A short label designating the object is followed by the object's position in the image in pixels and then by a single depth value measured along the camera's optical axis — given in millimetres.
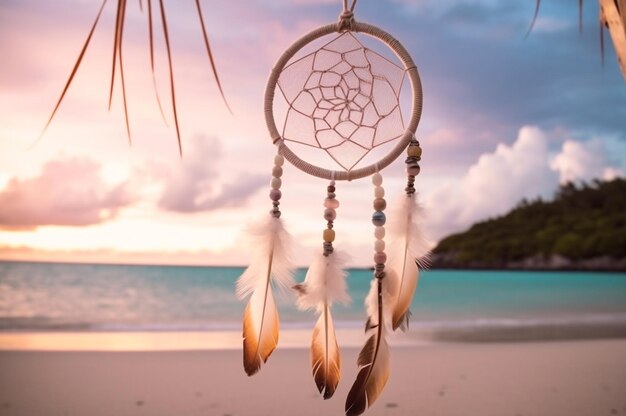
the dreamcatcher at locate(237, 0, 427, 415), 559
